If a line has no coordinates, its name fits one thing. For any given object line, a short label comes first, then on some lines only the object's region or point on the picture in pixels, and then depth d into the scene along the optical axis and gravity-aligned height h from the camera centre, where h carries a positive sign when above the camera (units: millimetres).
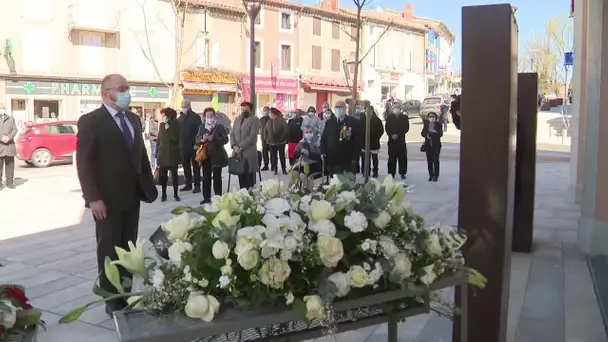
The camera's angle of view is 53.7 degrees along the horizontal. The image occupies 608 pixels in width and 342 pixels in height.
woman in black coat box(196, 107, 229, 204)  9695 -413
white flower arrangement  2025 -464
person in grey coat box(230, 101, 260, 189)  9734 -206
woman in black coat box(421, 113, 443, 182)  12503 -364
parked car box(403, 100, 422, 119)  39156 +1072
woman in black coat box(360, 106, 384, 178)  13281 -369
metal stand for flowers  1948 -671
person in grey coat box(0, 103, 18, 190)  11914 -392
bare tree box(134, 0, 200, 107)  32406 +4800
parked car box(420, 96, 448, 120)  35791 +1321
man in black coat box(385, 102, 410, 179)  12906 -317
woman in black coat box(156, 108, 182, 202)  10463 -450
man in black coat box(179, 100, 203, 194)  10914 -157
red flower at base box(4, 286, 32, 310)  2887 -828
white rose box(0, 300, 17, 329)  2658 -859
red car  18328 -612
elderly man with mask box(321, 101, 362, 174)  9836 -295
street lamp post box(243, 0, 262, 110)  13583 +2287
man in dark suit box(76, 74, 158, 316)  4340 -336
